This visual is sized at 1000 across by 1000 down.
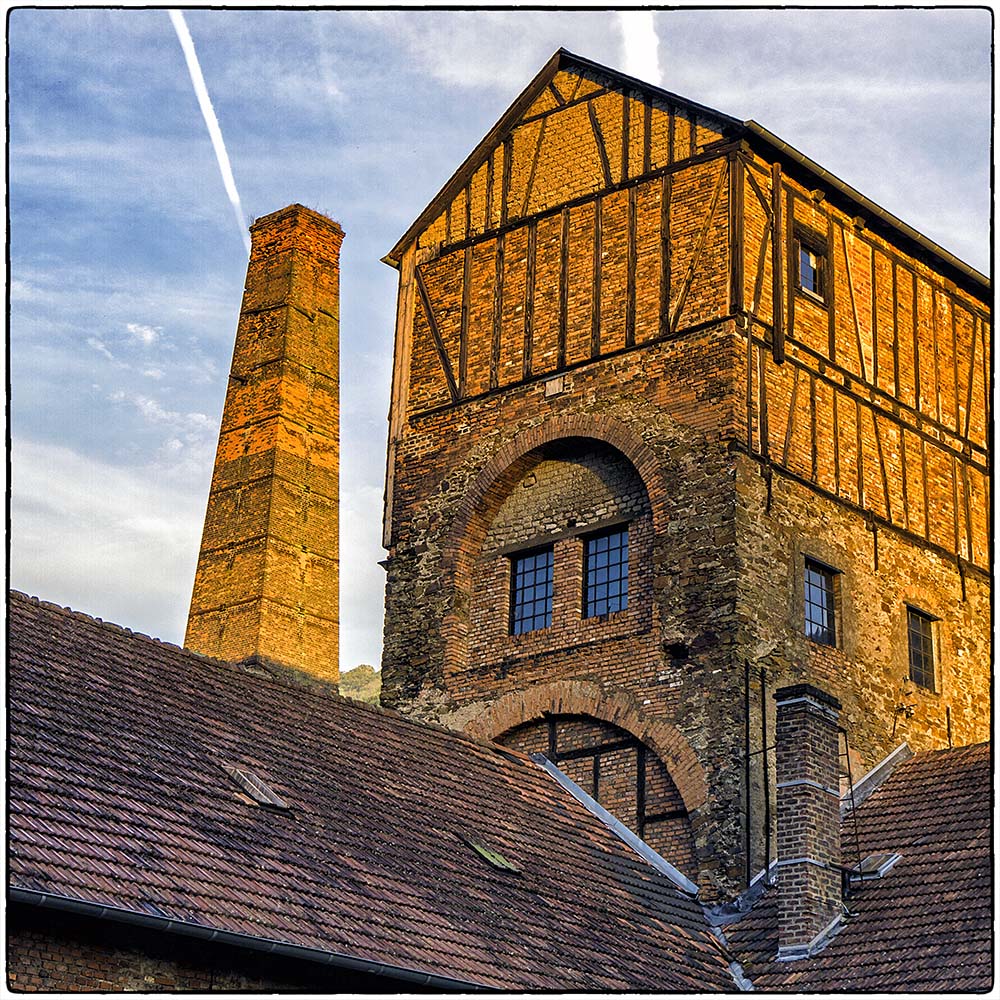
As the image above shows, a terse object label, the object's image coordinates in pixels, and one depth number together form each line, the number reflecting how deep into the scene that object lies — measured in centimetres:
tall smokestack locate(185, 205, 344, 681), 4138
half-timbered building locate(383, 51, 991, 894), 2080
